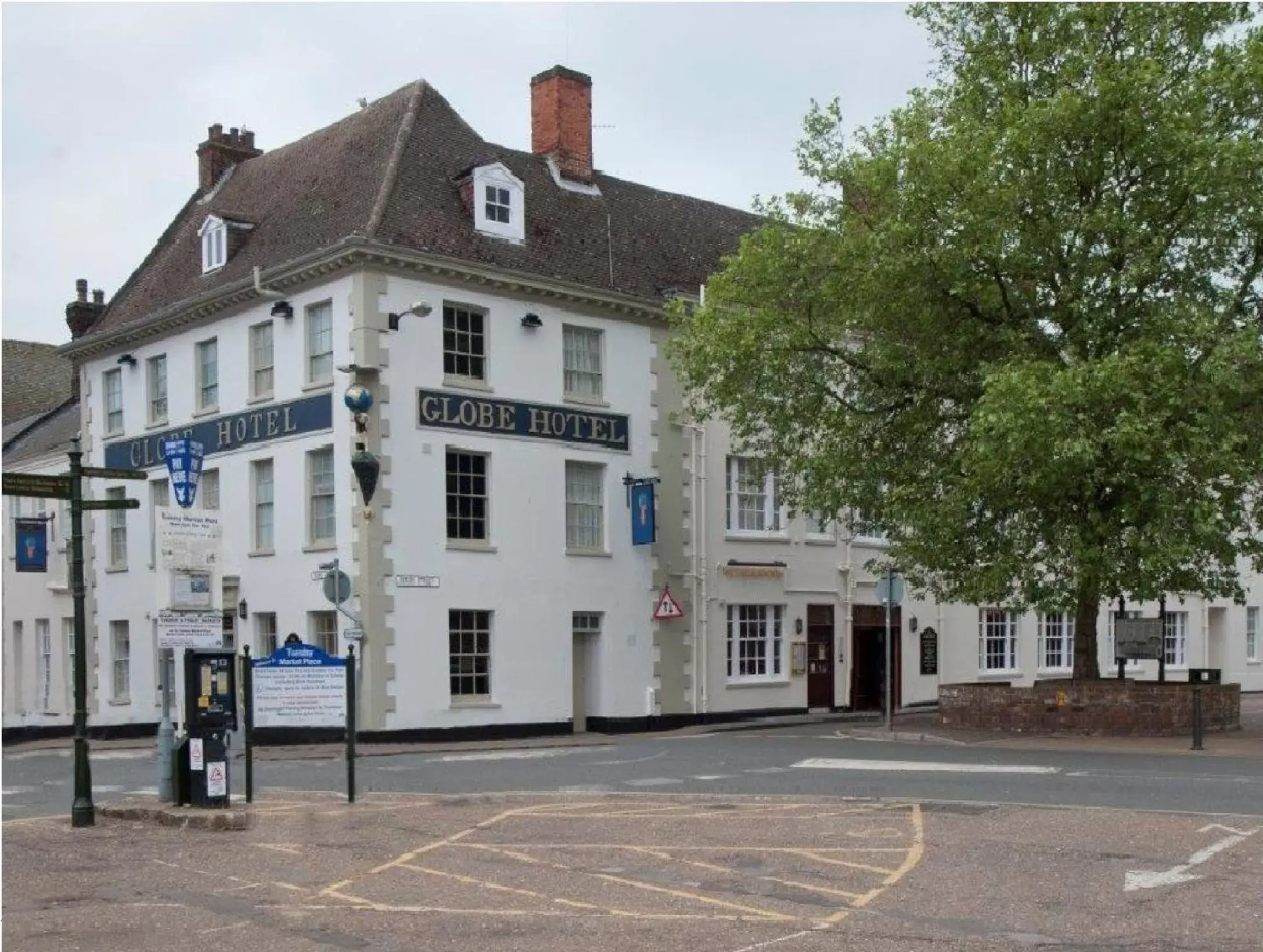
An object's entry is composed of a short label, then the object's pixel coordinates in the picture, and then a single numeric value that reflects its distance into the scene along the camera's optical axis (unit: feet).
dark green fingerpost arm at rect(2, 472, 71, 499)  50.06
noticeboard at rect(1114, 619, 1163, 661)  92.79
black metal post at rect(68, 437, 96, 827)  50.62
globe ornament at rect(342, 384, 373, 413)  78.28
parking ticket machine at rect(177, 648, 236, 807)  52.29
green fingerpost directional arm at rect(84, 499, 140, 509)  54.03
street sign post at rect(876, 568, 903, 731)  88.28
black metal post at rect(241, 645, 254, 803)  54.44
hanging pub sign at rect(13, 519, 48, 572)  105.40
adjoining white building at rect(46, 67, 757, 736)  93.61
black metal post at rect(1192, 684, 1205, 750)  74.95
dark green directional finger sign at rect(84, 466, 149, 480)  53.83
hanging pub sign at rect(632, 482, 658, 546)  102.17
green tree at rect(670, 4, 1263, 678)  76.89
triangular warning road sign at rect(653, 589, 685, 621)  102.37
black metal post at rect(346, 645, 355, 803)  55.11
